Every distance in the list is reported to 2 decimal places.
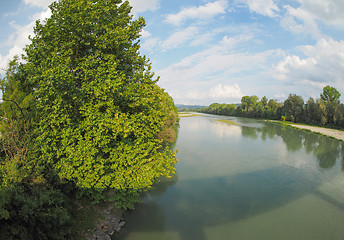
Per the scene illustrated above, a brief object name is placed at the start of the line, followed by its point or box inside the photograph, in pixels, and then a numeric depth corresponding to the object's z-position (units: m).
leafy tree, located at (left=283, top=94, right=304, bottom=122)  79.06
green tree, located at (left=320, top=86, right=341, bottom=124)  61.30
